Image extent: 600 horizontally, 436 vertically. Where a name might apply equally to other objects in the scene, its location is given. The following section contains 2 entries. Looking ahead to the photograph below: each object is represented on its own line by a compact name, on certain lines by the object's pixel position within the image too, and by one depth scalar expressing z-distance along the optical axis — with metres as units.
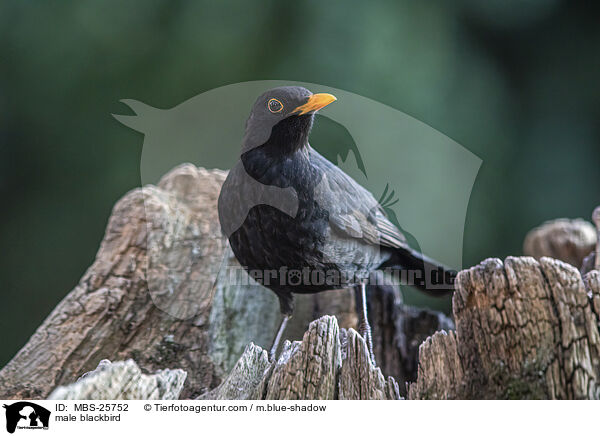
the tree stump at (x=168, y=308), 4.85
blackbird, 4.52
